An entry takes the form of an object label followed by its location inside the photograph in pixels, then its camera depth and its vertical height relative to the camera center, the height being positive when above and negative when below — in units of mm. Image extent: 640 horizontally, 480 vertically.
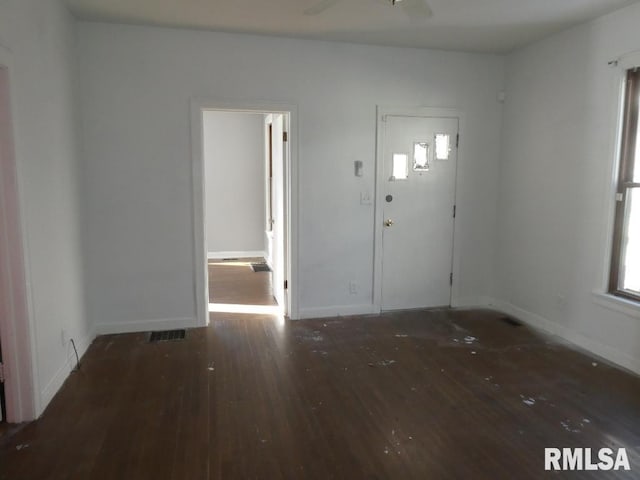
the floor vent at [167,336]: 3953 -1346
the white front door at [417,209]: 4602 -248
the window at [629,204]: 3408 -138
